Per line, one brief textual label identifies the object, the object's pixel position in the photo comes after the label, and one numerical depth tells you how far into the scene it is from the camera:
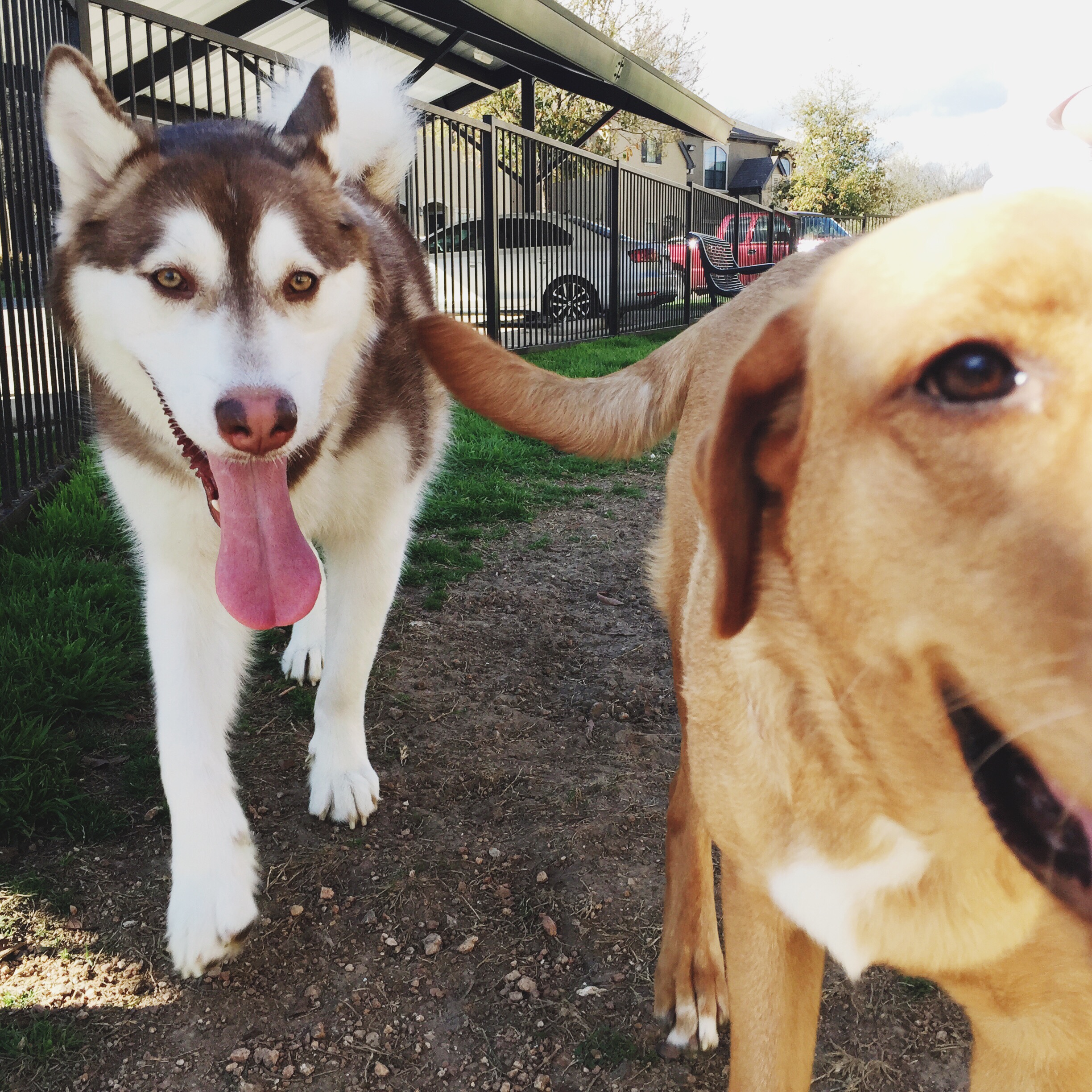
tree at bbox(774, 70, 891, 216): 39.75
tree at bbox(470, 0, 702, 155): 19.48
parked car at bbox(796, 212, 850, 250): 23.78
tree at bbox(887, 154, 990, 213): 41.66
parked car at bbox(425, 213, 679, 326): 8.93
